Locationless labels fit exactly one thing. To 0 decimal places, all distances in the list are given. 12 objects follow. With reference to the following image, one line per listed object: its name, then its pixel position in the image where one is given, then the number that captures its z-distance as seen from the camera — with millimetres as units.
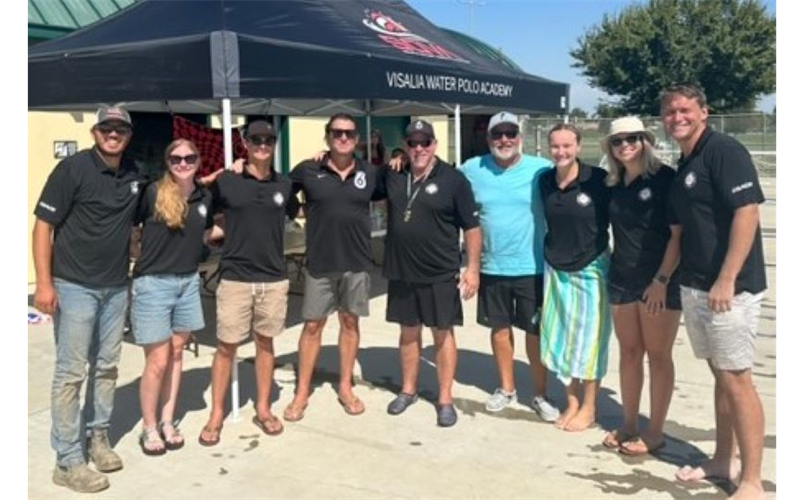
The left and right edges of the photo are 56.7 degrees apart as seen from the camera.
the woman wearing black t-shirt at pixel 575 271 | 4156
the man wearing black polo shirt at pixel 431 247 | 4430
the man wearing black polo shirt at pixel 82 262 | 3457
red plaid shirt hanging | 8656
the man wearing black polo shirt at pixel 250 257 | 4145
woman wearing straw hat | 3729
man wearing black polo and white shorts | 3205
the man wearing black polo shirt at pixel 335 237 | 4445
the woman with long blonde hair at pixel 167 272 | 3828
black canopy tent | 4508
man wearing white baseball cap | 4465
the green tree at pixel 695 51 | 39812
